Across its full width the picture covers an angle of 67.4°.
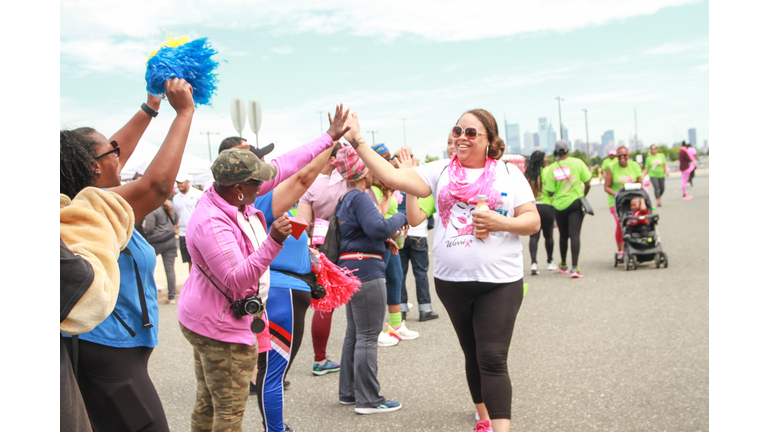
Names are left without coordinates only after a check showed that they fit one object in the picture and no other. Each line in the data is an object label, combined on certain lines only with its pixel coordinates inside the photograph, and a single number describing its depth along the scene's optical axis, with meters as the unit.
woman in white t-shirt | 3.23
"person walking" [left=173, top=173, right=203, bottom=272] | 9.31
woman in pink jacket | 2.66
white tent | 16.44
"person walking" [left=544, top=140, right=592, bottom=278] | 8.85
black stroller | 9.10
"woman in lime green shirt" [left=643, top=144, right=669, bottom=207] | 18.48
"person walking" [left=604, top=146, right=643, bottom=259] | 9.96
